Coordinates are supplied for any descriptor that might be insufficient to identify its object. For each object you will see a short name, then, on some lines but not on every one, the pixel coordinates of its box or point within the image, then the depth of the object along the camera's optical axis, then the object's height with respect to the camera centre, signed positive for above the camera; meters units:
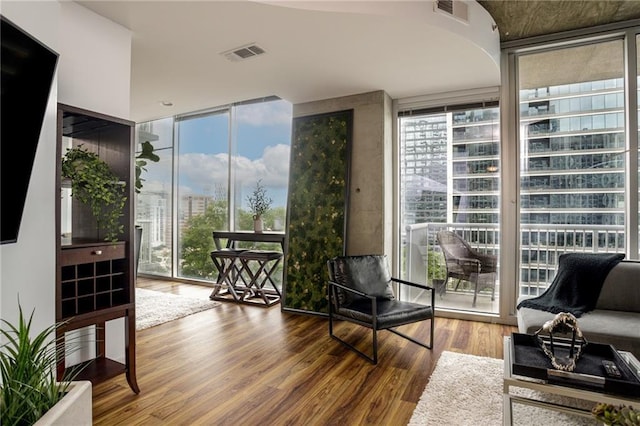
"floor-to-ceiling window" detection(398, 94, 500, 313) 3.96 +0.35
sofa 2.32 -0.72
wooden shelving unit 2.11 -0.26
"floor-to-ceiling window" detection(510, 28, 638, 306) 3.41 +0.68
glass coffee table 1.63 -0.82
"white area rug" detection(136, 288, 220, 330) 3.98 -1.11
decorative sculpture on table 1.88 -0.64
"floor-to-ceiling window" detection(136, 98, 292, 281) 5.24 +0.61
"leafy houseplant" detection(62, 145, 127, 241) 2.13 +0.18
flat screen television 1.45 +0.45
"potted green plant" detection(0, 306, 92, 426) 1.32 -0.69
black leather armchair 2.98 -0.77
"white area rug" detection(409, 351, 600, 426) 2.06 -1.14
